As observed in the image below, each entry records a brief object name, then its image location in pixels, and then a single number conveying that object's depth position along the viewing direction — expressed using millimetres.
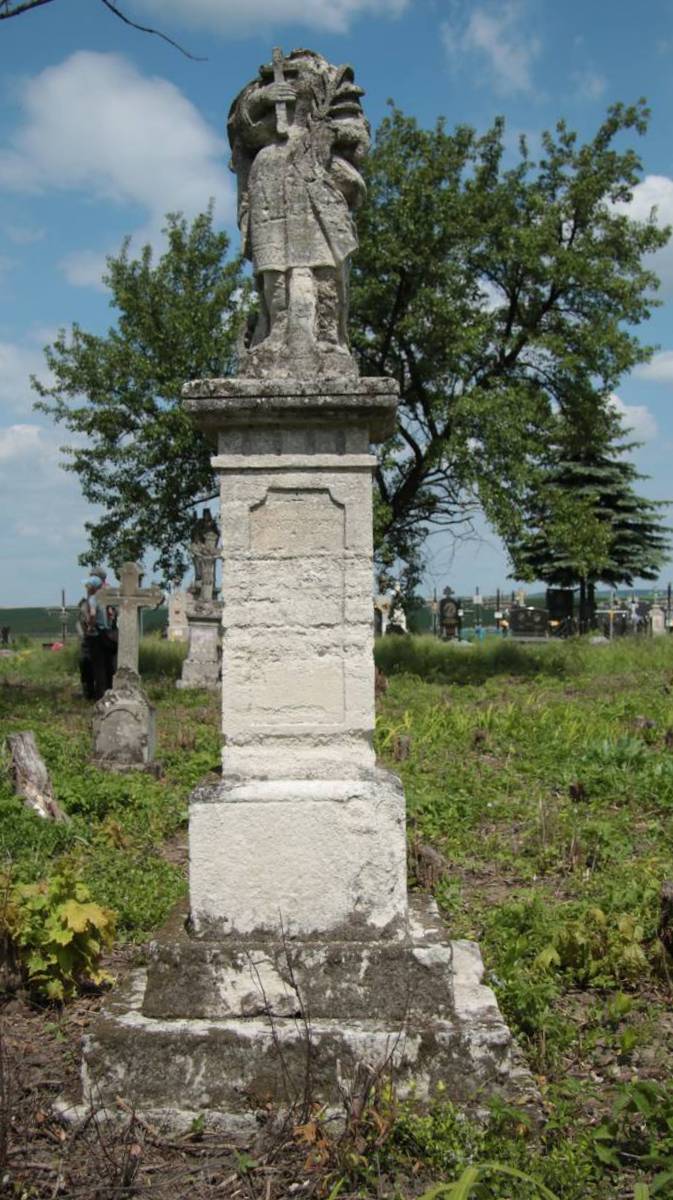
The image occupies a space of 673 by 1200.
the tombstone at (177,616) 29344
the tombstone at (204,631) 17297
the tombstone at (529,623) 33712
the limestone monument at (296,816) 3521
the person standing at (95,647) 14508
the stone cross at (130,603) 12266
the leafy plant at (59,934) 4336
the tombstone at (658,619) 31531
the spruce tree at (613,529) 29500
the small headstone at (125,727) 9945
